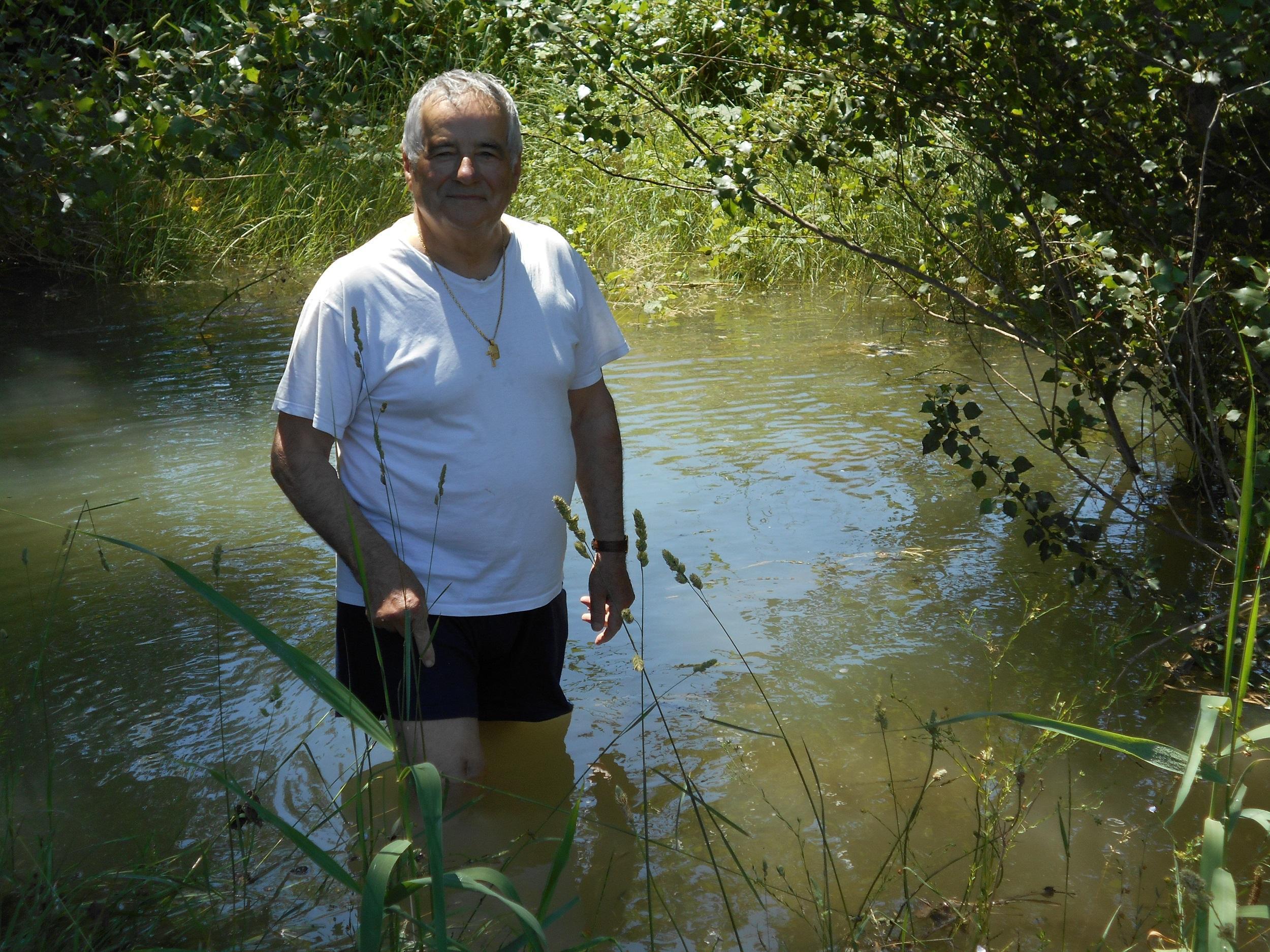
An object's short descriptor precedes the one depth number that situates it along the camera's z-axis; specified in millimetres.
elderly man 3020
